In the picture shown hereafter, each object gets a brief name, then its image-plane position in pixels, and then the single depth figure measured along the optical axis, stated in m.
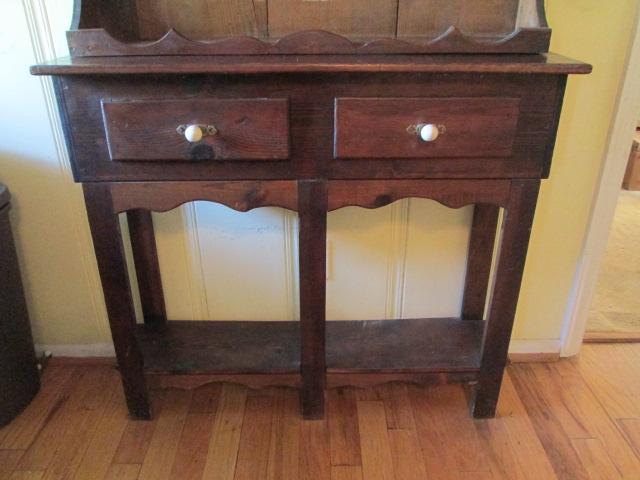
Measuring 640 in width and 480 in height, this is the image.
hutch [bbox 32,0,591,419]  0.88
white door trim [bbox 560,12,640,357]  1.17
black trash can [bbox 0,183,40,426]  1.19
